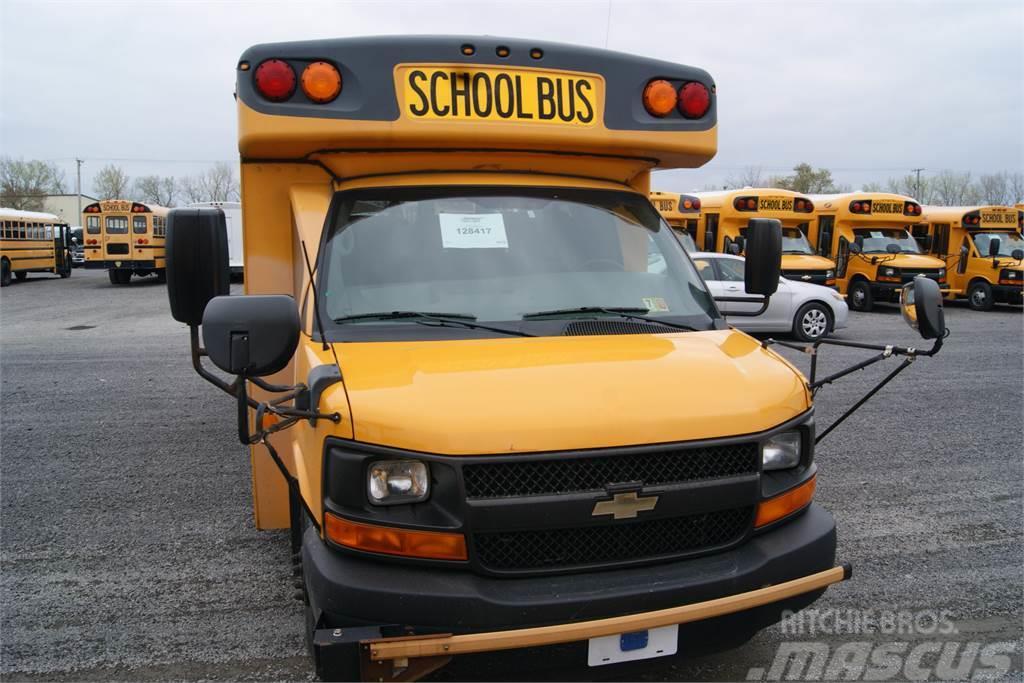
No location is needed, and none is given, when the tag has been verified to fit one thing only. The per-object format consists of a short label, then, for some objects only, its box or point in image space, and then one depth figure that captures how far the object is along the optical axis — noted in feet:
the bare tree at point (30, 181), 269.81
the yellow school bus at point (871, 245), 66.08
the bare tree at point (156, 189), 301.02
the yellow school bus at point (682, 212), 72.95
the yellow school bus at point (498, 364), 8.64
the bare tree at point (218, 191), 277.19
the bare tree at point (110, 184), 312.09
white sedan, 47.98
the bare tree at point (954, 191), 225.76
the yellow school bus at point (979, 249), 67.87
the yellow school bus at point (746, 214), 68.90
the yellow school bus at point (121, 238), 98.68
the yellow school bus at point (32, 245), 98.37
